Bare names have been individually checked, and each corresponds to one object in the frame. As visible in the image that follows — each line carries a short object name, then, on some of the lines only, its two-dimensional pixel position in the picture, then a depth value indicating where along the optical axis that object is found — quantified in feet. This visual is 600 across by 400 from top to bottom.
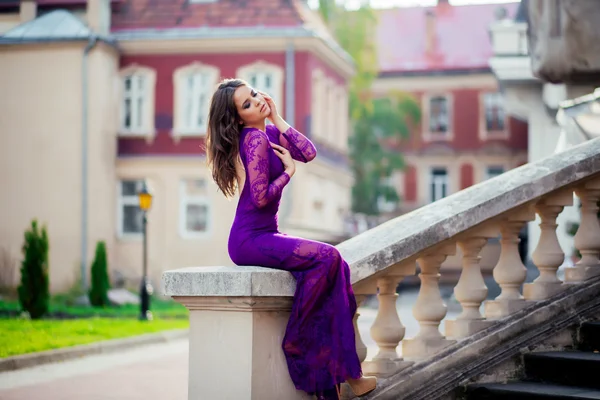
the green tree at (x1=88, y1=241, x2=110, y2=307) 92.38
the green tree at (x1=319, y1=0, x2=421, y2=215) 147.02
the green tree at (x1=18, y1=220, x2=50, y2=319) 69.67
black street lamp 69.46
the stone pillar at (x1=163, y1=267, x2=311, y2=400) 15.64
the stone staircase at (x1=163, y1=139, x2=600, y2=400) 15.81
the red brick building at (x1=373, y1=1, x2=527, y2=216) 162.81
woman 15.89
